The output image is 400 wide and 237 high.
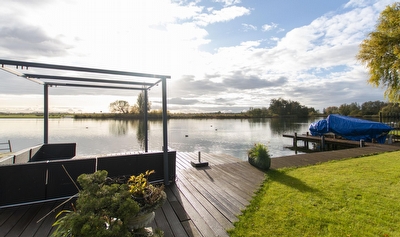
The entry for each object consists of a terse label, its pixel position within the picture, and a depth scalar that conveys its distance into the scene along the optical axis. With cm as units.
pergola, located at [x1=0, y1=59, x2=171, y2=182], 261
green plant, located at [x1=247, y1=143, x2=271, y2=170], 480
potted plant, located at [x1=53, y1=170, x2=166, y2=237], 115
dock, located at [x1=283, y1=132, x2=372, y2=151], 1108
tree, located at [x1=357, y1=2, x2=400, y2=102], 852
